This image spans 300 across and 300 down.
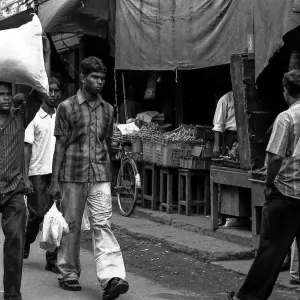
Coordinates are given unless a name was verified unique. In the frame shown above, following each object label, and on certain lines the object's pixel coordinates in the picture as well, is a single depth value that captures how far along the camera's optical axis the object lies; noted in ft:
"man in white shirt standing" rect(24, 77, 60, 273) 33.13
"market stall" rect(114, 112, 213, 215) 45.49
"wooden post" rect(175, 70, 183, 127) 53.88
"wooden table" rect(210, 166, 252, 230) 37.30
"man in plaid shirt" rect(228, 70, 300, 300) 22.96
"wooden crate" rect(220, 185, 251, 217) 39.02
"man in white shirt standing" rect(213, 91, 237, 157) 42.51
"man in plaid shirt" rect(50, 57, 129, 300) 27.16
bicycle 48.07
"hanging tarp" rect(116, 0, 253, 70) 38.92
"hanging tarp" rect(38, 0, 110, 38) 50.93
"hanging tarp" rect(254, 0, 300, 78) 31.62
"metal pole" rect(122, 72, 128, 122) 55.49
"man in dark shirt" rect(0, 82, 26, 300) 23.97
